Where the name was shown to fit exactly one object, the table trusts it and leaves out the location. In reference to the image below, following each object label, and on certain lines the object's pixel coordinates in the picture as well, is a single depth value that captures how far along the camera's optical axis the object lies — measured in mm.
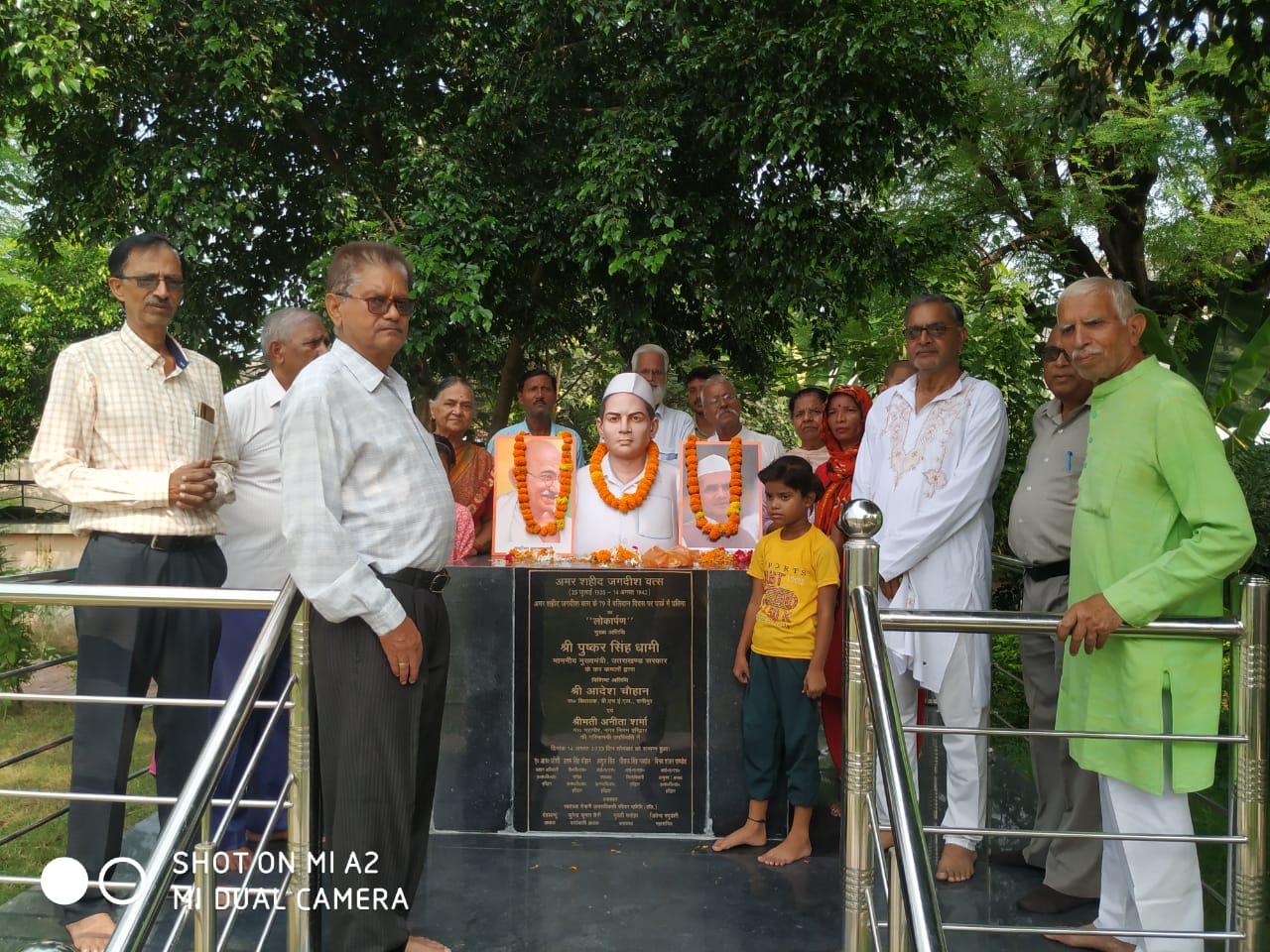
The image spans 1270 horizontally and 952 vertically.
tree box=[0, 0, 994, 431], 8117
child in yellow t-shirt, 4629
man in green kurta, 3059
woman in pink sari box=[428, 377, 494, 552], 5902
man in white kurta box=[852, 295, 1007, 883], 4293
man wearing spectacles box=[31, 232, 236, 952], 3594
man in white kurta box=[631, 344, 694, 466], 6609
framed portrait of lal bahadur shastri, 5113
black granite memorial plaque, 4828
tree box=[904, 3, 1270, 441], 10914
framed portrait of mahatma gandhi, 5137
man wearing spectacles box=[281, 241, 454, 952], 3006
